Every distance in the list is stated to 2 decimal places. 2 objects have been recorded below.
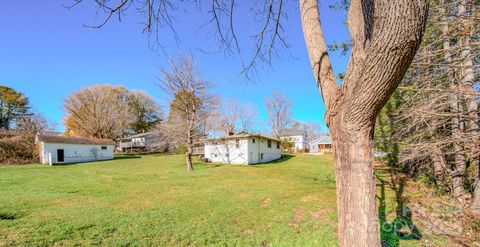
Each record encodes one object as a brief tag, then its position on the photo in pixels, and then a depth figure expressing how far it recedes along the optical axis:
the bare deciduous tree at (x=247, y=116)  34.34
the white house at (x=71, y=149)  19.80
